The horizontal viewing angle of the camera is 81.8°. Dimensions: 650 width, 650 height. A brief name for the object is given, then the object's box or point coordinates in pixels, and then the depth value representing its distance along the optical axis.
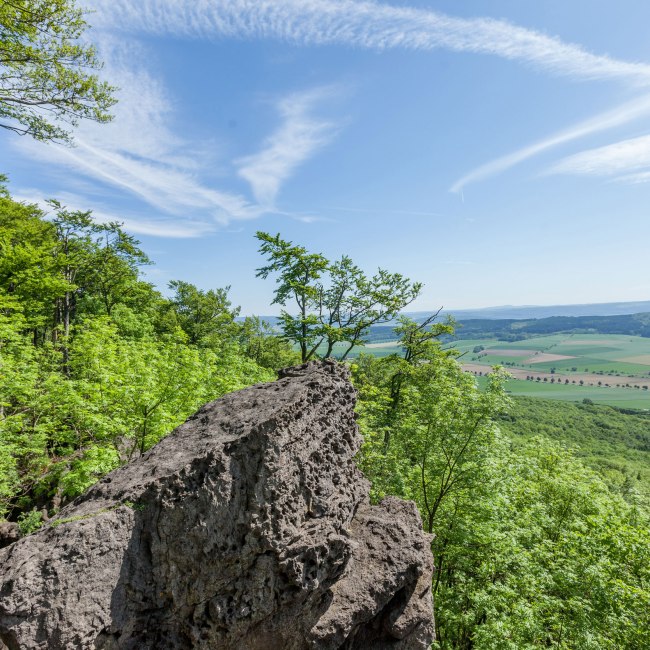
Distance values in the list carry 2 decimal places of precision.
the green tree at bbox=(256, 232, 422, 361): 23.12
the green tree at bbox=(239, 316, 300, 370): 44.22
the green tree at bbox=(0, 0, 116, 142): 12.51
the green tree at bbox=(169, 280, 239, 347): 40.00
